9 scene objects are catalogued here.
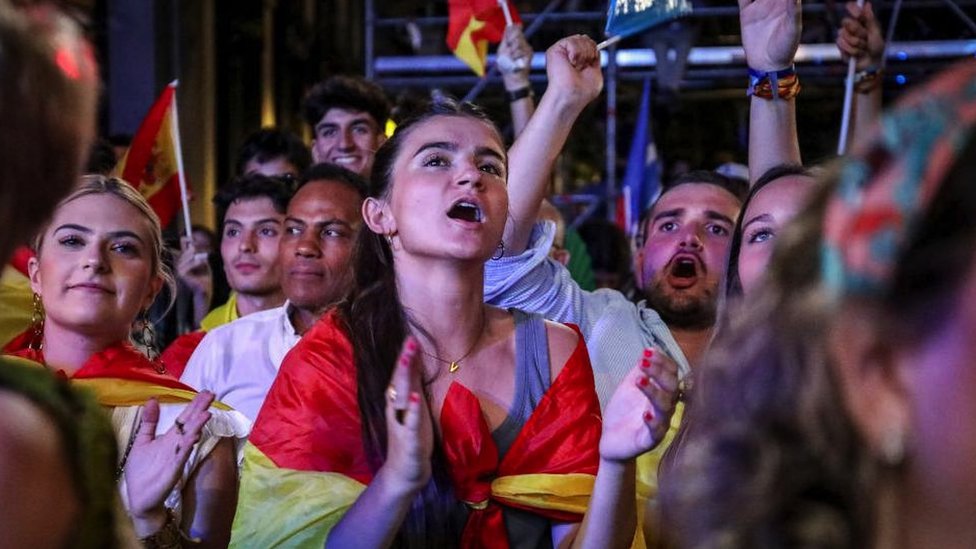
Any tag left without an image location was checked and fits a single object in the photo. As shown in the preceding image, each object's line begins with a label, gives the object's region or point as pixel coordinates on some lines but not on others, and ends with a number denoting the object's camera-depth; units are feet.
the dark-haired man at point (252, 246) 14.90
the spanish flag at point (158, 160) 16.19
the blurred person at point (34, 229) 3.51
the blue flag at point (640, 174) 24.49
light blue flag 12.91
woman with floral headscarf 3.22
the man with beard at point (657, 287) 11.15
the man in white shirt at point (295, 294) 12.21
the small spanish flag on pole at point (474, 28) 16.48
